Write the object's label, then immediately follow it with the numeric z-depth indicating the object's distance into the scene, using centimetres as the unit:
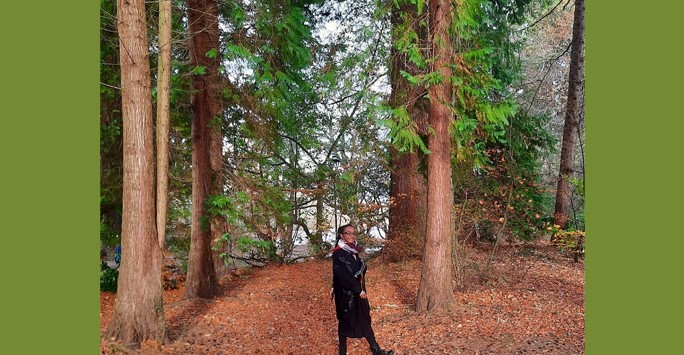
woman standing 619
